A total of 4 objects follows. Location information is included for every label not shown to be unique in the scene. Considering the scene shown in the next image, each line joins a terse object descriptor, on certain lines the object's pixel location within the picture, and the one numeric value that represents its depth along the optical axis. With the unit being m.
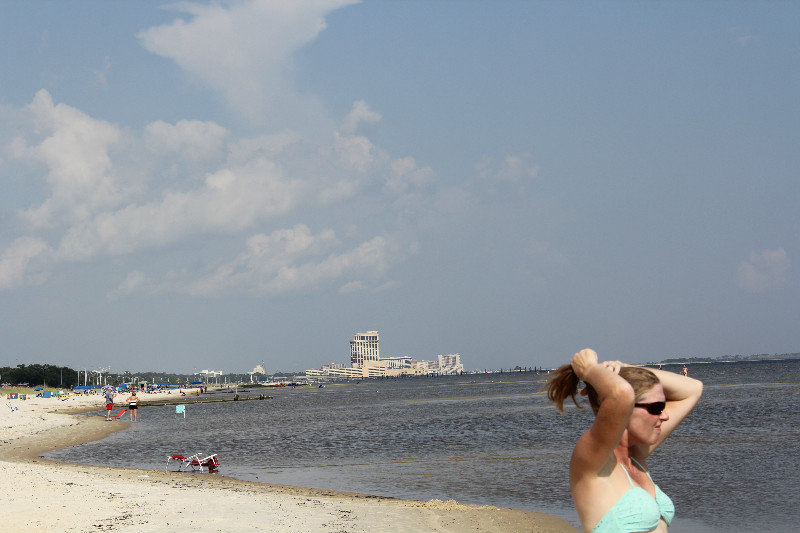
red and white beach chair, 23.60
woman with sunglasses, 3.10
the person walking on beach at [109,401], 57.12
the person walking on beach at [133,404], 54.88
